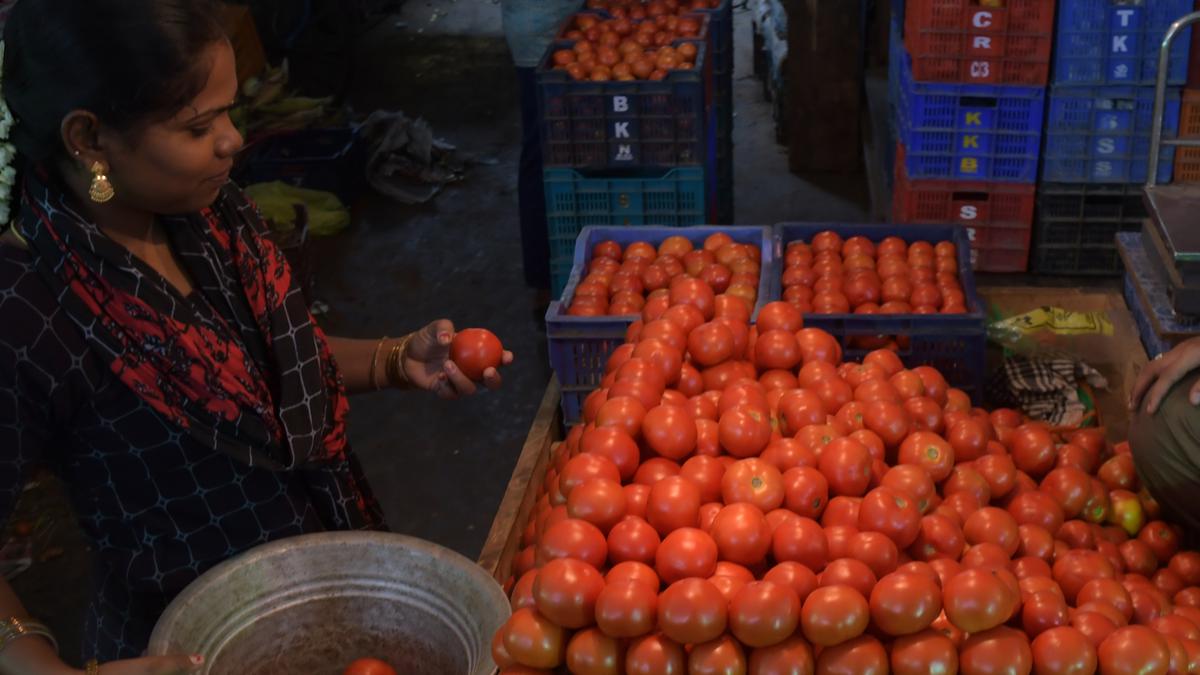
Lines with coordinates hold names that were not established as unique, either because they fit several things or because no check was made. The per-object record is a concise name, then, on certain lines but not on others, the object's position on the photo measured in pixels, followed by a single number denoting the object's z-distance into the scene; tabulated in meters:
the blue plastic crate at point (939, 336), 3.11
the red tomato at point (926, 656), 1.72
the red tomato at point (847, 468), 2.06
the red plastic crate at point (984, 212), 5.13
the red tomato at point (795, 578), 1.79
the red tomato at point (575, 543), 1.89
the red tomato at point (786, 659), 1.74
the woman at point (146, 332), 1.74
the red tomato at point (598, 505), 1.96
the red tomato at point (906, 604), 1.71
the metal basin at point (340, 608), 1.81
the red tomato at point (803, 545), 1.88
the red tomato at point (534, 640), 1.84
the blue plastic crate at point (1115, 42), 4.67
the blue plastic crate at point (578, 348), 3.14
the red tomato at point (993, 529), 2.11
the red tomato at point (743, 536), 1.88
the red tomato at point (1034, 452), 2.55
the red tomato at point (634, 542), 1.90
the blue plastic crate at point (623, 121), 4.74
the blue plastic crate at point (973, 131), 4.95
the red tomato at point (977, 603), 1.73
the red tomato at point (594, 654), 1.82
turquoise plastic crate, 4.80
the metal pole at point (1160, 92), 3.48
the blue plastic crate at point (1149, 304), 3.34
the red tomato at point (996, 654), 1.74
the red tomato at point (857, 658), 1.71
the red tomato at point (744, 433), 2.16
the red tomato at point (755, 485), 2.00
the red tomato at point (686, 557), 1.83
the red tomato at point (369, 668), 1.94
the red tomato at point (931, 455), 2.23
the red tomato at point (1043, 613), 1.84
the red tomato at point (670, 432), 2.16
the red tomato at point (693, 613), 1.73
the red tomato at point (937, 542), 2.02
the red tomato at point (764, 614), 1.72
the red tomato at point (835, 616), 1.71
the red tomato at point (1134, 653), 1.76
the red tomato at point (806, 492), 2.01
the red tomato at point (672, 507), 1.96
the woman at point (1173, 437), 2.39
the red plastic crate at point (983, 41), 4.82
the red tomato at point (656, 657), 1.77
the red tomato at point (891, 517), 1.93
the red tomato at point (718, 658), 1.75
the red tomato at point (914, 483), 2.08
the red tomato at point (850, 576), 1.78
